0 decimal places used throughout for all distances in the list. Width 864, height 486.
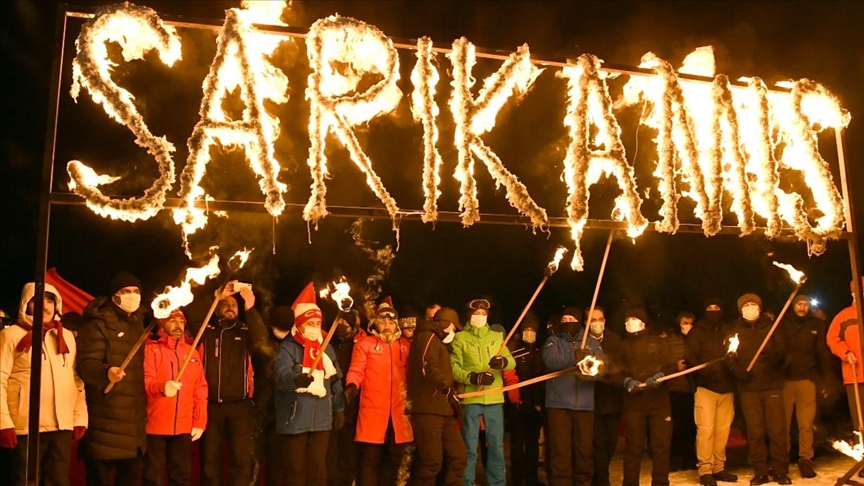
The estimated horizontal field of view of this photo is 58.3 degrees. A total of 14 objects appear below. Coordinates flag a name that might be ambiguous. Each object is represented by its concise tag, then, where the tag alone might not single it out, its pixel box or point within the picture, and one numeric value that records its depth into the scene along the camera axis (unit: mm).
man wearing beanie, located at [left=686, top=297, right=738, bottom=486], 8477
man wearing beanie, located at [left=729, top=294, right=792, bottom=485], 8430
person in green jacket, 7555
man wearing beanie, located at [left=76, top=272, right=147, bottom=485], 6215
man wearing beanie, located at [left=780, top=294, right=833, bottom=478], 8906
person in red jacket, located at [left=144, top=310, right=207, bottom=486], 6676
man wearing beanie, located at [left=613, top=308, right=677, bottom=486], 7934
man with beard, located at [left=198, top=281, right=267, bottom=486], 7102
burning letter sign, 5699
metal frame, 5066
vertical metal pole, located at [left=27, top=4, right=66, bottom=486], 5051
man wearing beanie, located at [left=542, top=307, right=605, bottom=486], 7797
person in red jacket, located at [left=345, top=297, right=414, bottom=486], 7426
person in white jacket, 6035
